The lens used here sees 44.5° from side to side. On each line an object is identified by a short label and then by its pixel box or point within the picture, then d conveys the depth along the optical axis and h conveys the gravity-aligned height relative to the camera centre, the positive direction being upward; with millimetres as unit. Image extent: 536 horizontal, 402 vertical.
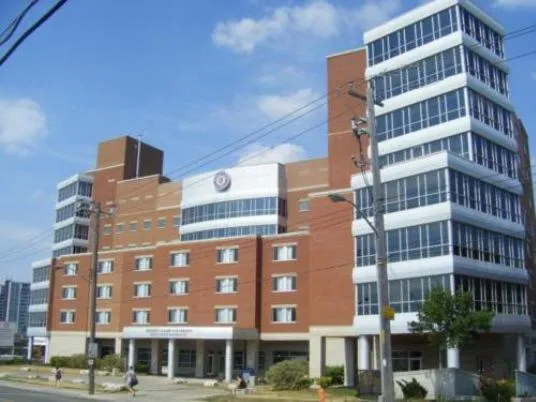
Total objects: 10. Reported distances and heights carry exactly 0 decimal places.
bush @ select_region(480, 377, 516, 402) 31516 -2452
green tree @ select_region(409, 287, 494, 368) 33188 +979
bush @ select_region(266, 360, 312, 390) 40906 -2394
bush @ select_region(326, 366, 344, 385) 49750 -2750
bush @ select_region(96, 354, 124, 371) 66312 -2780
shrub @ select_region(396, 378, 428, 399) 33156 -2588
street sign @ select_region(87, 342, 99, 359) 39688 -897
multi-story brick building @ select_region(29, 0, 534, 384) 43656 +7743
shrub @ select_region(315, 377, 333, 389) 43625 -2901
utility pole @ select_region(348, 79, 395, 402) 23203 +1588
